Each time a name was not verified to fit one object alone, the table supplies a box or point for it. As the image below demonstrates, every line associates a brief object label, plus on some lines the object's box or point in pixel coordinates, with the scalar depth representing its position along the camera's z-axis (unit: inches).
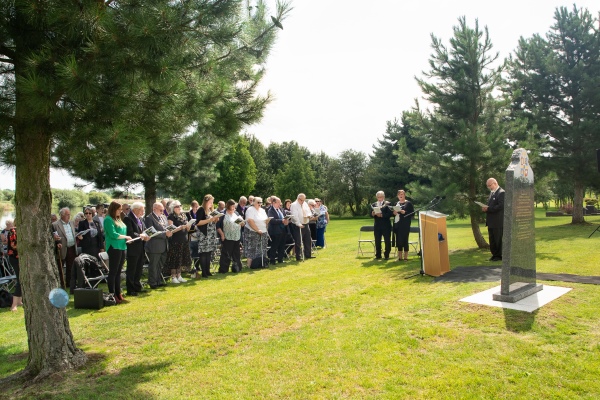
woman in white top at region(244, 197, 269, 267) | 443.5
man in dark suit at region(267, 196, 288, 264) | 469.4
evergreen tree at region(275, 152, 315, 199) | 1825.8
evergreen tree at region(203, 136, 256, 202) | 1728.6
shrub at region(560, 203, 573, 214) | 1229.7
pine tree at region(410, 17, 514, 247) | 466.3
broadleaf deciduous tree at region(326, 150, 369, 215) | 1873.8
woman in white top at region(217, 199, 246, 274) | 419.8
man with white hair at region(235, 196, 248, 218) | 506.0
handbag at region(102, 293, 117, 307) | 295.9
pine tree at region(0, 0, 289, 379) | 133.0
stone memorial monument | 244.8
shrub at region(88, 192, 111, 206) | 1399.0
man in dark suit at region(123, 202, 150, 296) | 322.4
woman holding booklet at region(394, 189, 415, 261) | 423.8
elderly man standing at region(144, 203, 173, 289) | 348.8
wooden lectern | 341.4
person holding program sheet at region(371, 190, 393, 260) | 438.9
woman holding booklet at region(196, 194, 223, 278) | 406.9
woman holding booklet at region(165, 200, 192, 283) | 384.2
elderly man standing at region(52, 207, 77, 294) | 374.9
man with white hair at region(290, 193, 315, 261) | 496.7
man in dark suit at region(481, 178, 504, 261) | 398.0
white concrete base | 232.2
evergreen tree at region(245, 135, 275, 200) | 2022.6
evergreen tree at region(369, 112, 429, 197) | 1371.8
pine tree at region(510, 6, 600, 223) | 767.1
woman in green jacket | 297.7
